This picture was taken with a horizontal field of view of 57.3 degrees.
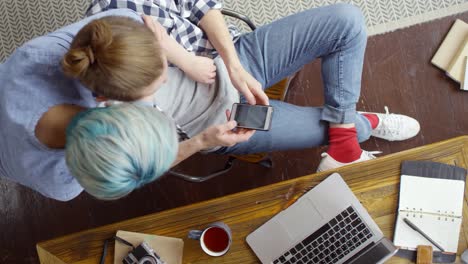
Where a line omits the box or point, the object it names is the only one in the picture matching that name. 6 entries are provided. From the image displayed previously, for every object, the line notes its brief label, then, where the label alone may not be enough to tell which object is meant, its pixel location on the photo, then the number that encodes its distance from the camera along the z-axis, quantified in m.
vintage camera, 1.04
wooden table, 1.03
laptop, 1.03
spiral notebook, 1.01
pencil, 1.01
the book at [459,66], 1.58
